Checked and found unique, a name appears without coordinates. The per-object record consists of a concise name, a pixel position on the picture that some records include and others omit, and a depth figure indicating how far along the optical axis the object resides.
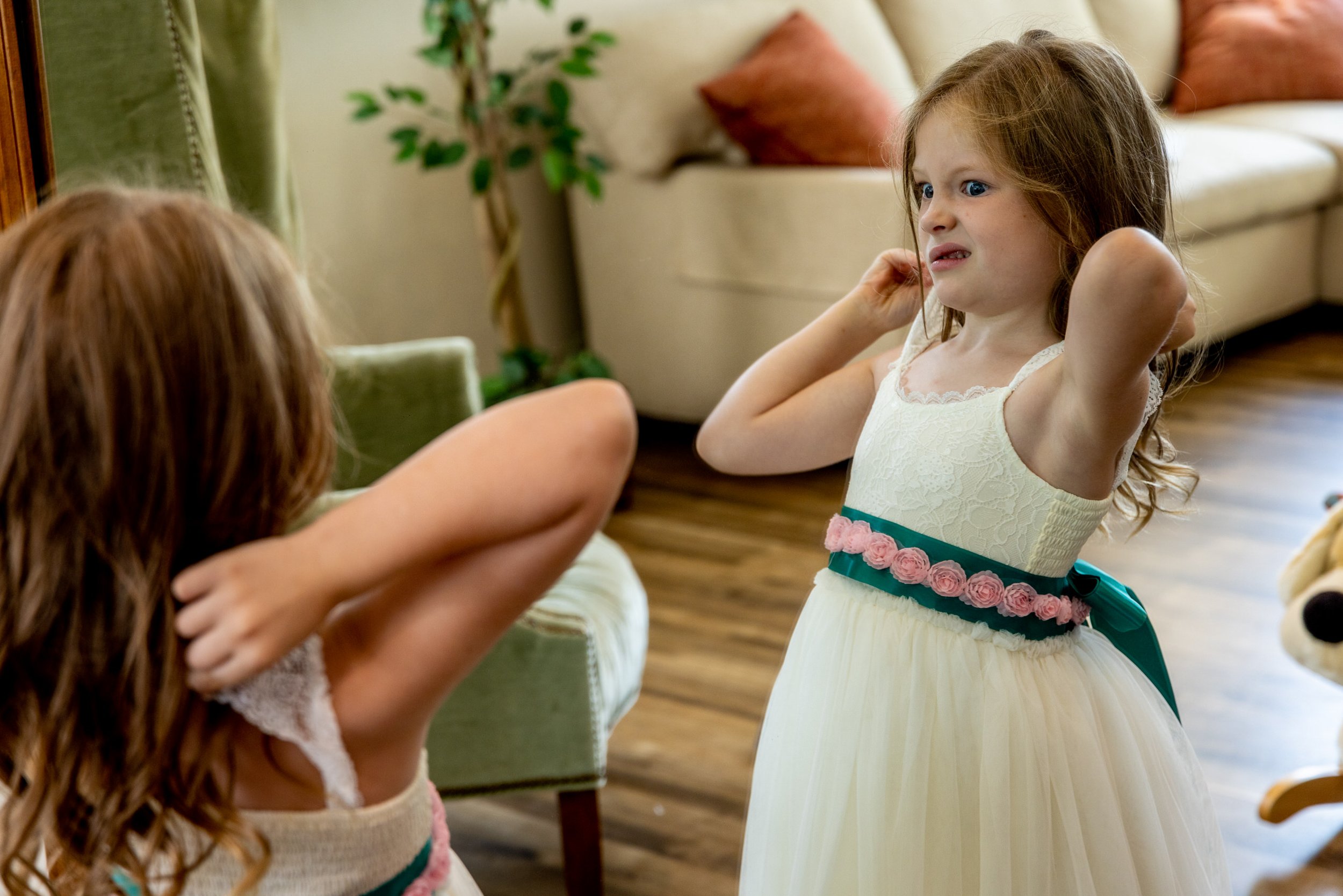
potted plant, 2.80
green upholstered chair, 1.48
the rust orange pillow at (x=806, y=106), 3.00
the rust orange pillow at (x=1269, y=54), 4.25
